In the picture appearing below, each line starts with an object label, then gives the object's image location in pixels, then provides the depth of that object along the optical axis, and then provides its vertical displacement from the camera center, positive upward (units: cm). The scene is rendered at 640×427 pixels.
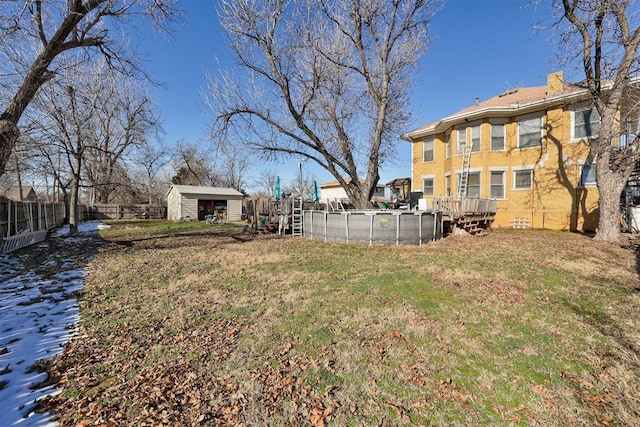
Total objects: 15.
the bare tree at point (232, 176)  4653 +491
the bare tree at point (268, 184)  6097 +441
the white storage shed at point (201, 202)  2752 +23
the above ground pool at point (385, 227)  1108 -93
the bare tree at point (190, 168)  4375 +586
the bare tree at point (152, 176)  3598 +440
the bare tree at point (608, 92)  971 +406
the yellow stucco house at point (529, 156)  1395 +266
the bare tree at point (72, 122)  1388 +434
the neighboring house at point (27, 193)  4345 +199
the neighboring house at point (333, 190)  4647 +232
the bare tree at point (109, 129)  1551 +610
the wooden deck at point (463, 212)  1345 -45
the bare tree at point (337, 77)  1250 +614
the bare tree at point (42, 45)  690 +419
